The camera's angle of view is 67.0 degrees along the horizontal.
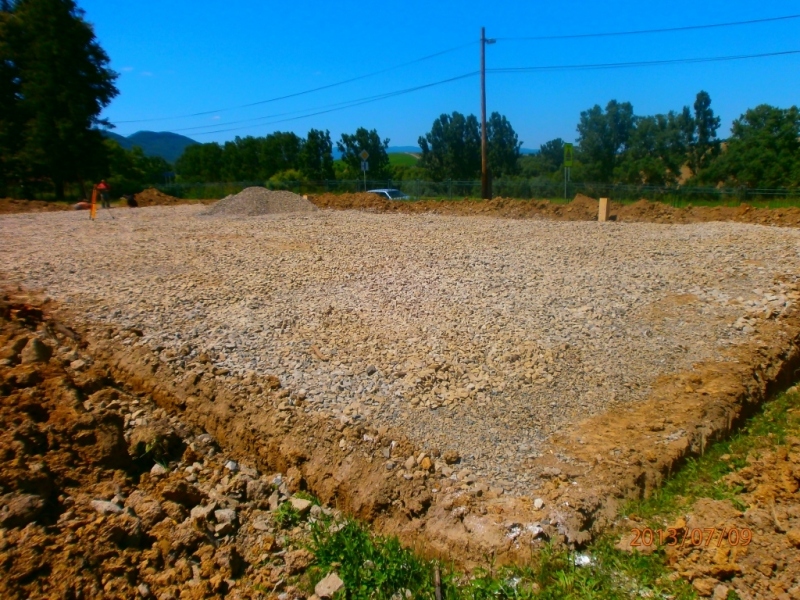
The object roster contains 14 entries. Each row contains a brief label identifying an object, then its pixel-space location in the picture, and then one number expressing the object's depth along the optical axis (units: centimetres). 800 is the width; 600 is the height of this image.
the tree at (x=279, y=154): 4781
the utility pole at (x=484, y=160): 2417
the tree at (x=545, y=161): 5100
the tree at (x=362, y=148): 4550
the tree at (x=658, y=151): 3706
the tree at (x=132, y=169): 4247
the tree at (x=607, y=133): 4278
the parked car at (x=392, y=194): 2679
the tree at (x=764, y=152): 2891
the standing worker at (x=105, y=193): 2148
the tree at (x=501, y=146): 4978
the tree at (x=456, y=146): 5009
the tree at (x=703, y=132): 3650
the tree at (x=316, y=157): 4438
